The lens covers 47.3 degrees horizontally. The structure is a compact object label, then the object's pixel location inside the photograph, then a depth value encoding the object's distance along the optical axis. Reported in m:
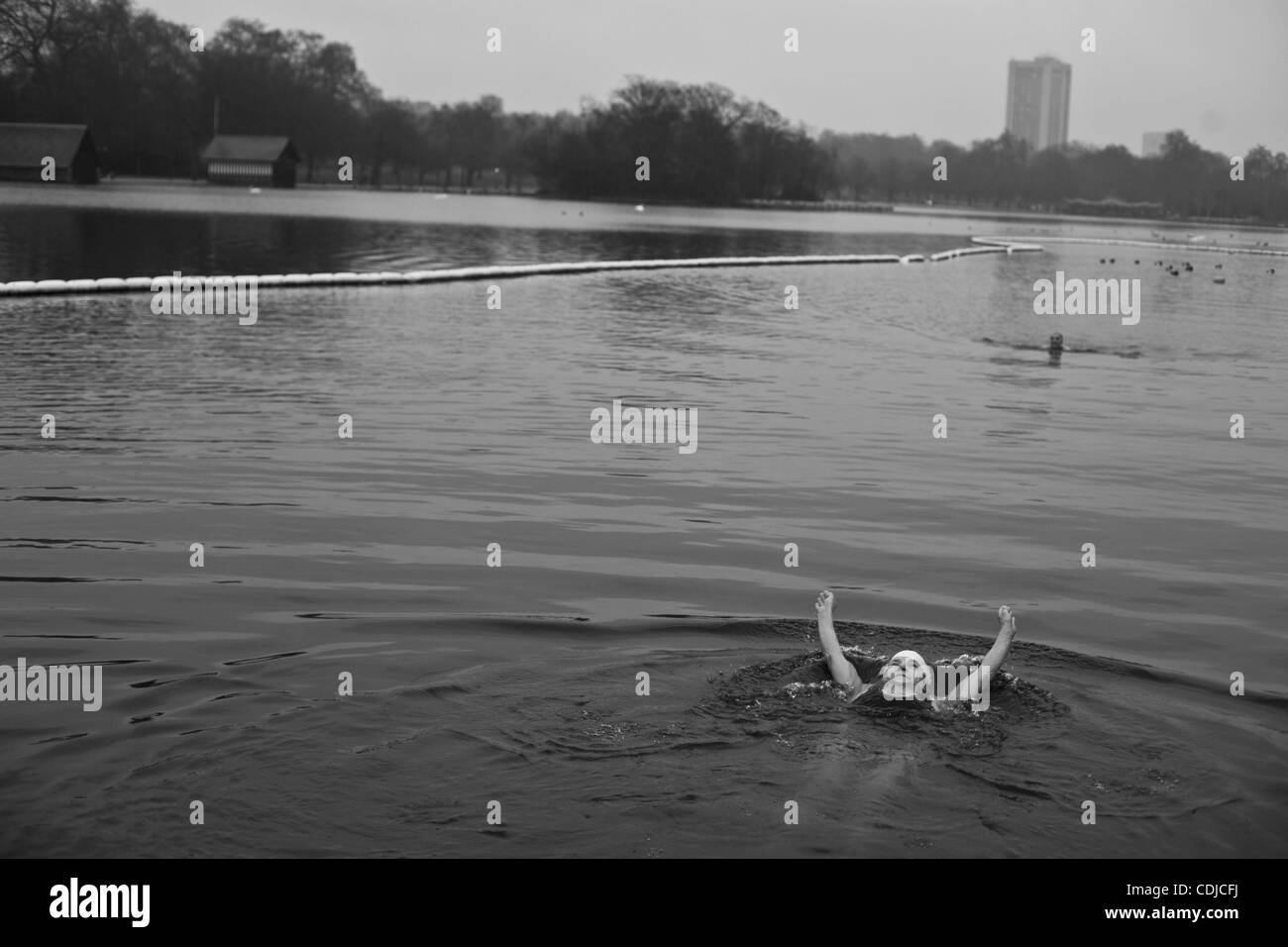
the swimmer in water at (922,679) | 8.70
